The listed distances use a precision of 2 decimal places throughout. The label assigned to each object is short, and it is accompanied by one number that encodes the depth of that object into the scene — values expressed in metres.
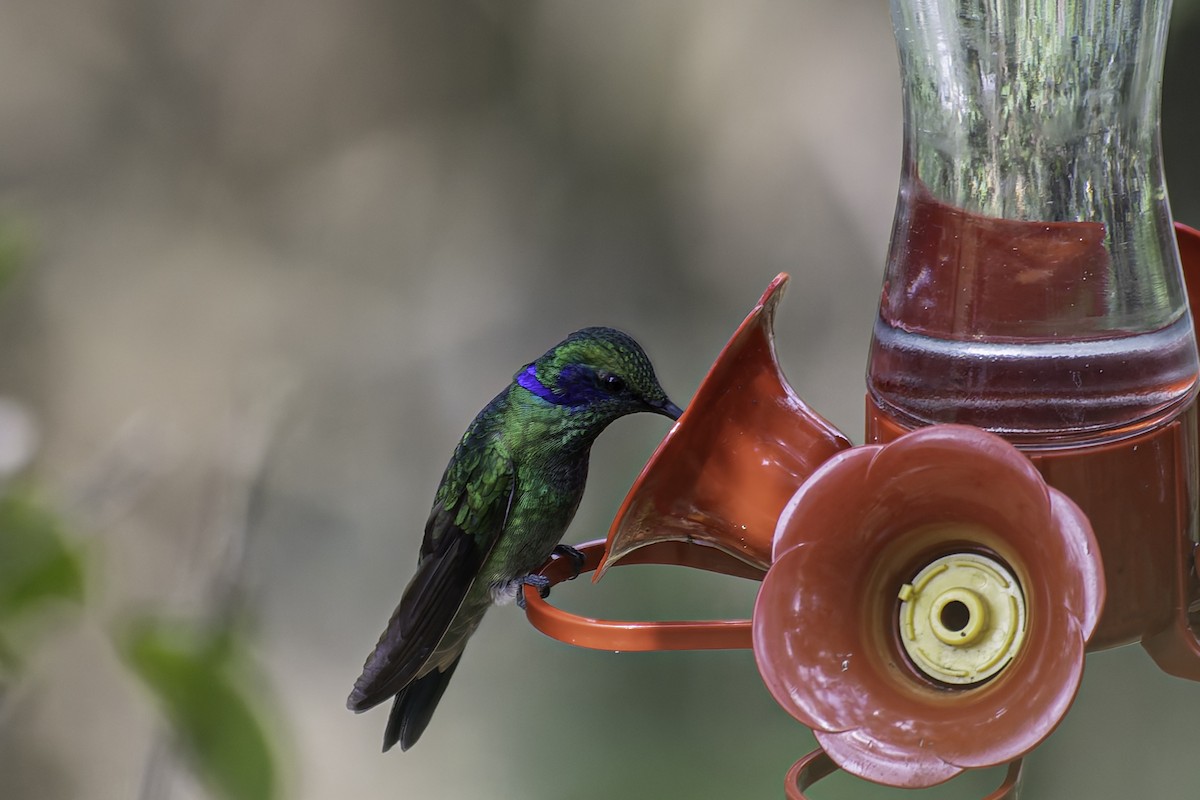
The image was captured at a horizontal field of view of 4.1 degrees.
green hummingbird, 3.57
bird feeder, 3.43
